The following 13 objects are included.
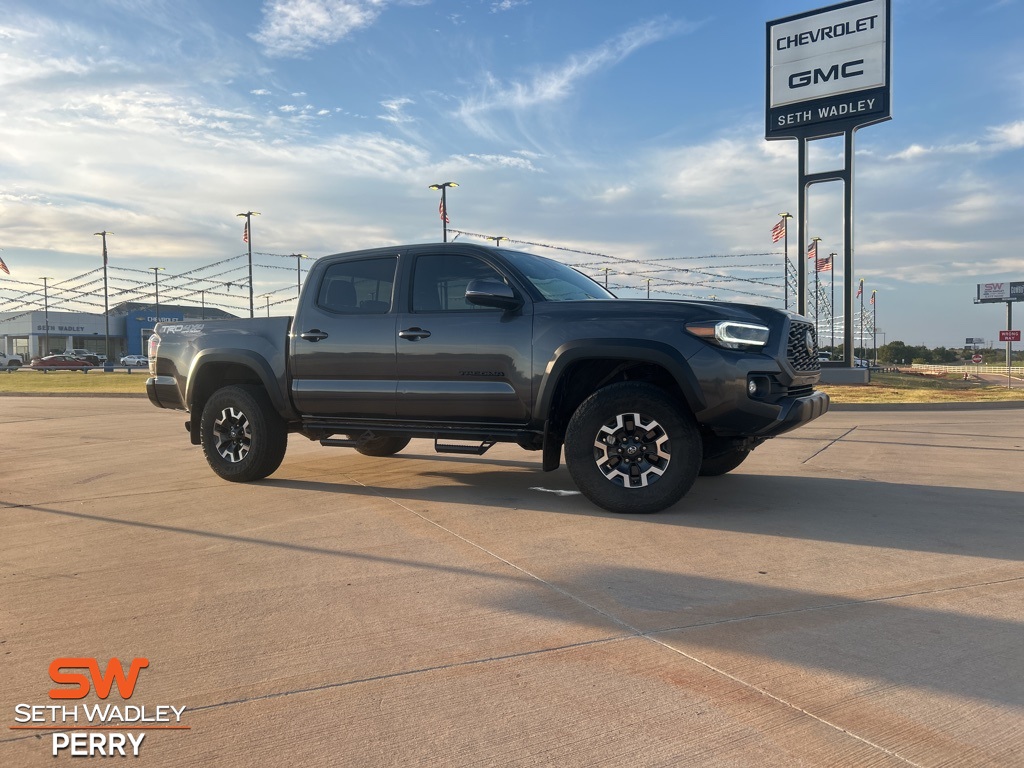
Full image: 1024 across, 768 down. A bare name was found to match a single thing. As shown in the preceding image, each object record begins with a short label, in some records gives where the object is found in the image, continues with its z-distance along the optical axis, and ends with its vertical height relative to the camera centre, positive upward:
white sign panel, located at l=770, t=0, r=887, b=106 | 23.52 +9.62
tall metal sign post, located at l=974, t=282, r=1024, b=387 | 98.06 +8.97
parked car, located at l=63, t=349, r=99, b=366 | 69.12 +1.05
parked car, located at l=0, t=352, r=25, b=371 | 67.01 +0.50
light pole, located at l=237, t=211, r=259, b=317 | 50.03 +8.66
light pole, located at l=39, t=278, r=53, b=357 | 82.60 +5.59
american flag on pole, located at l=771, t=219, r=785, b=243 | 37.59 +6.32
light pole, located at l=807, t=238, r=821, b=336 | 43.28 +6.31
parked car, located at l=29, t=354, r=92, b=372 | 60.25 +0.36
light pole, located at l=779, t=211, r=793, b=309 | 37.98 +5.87
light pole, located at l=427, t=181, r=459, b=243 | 36.34 +7.49
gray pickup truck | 5.33 -0.05
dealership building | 88.56 +4.23
